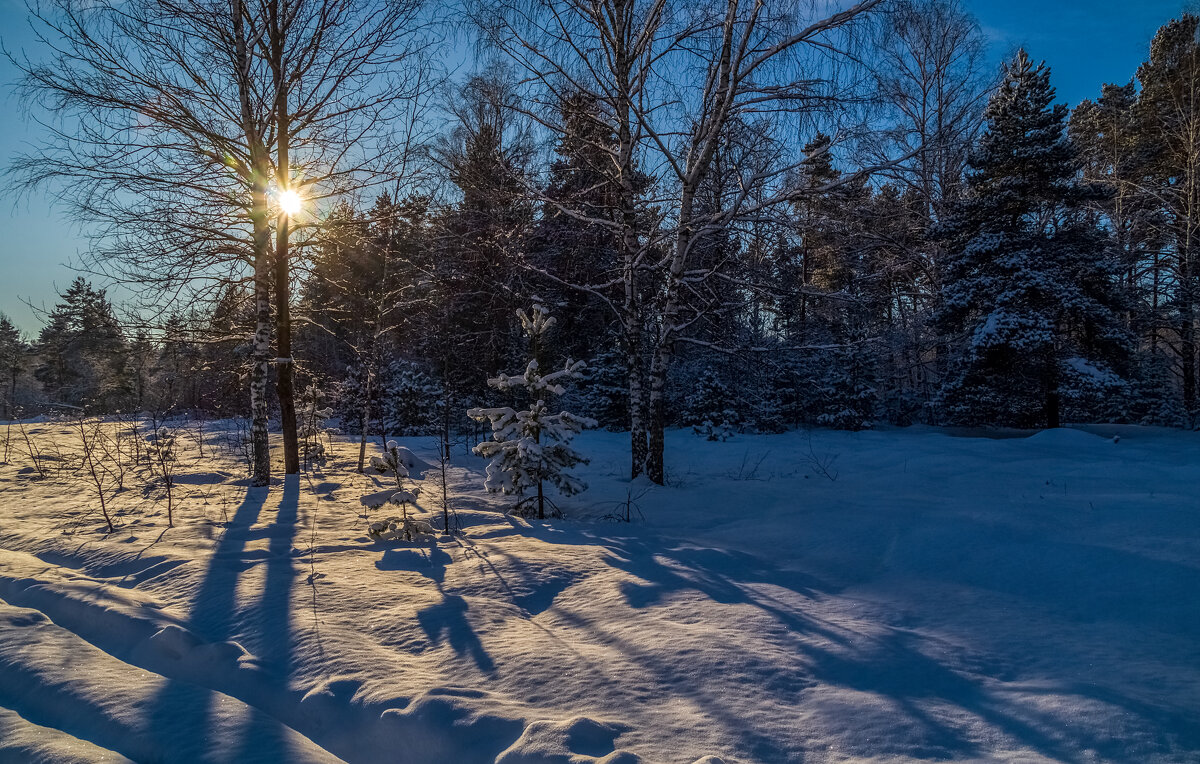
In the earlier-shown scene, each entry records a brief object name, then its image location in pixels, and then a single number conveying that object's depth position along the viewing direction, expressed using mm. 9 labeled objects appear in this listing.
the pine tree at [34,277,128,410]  31359
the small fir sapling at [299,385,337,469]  10797
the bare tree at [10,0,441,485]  7176
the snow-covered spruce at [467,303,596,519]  5879
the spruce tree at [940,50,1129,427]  14164
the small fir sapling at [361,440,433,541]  5168
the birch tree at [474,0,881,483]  6266
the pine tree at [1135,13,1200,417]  16375
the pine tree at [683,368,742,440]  16750
